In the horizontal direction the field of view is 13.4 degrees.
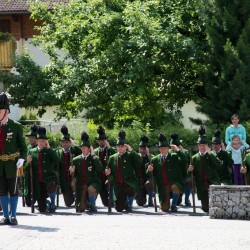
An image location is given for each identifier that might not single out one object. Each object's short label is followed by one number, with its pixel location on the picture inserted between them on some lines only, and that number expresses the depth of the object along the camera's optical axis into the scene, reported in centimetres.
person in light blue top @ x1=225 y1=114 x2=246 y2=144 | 2378
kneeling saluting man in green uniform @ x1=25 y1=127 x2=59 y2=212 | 2109
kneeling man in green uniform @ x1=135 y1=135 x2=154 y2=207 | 2274
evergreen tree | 2975
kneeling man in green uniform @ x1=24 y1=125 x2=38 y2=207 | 2228
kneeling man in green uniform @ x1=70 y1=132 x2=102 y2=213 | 2102
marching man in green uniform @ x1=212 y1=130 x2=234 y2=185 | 2155
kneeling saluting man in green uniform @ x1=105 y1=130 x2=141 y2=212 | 2125
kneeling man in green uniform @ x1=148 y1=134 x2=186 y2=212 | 2146
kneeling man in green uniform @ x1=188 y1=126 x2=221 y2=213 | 2097
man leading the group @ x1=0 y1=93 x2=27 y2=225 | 1630
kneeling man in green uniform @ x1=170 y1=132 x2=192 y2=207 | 2192
